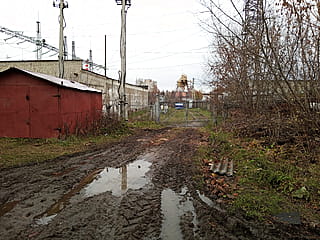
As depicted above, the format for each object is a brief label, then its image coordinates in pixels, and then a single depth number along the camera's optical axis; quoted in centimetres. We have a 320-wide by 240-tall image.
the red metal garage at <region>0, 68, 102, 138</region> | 1105
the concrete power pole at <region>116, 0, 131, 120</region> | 1777
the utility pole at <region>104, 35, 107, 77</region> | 3372
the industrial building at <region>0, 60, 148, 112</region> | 2094
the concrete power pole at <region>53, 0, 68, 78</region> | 1562
